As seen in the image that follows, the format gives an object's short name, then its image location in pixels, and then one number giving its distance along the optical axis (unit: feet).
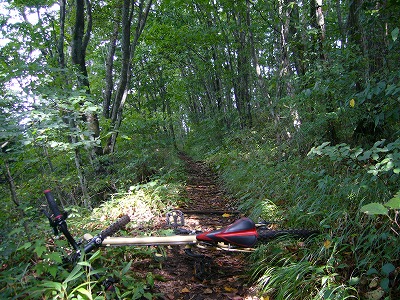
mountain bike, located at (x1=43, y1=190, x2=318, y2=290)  8.93
